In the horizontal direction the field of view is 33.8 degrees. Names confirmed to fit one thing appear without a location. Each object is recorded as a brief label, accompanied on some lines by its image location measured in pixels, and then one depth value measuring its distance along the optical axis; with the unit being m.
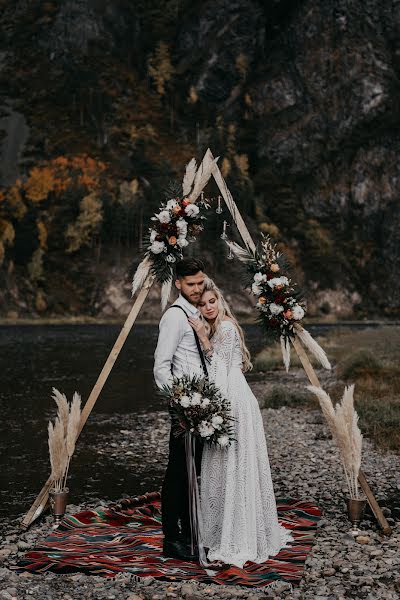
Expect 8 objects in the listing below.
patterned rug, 6.45
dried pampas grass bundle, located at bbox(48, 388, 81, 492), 8.47
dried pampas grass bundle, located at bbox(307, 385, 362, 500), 8.17
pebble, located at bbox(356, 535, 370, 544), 7.49
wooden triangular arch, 8.38
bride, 6.78
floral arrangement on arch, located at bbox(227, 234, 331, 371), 8.41
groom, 6.93
